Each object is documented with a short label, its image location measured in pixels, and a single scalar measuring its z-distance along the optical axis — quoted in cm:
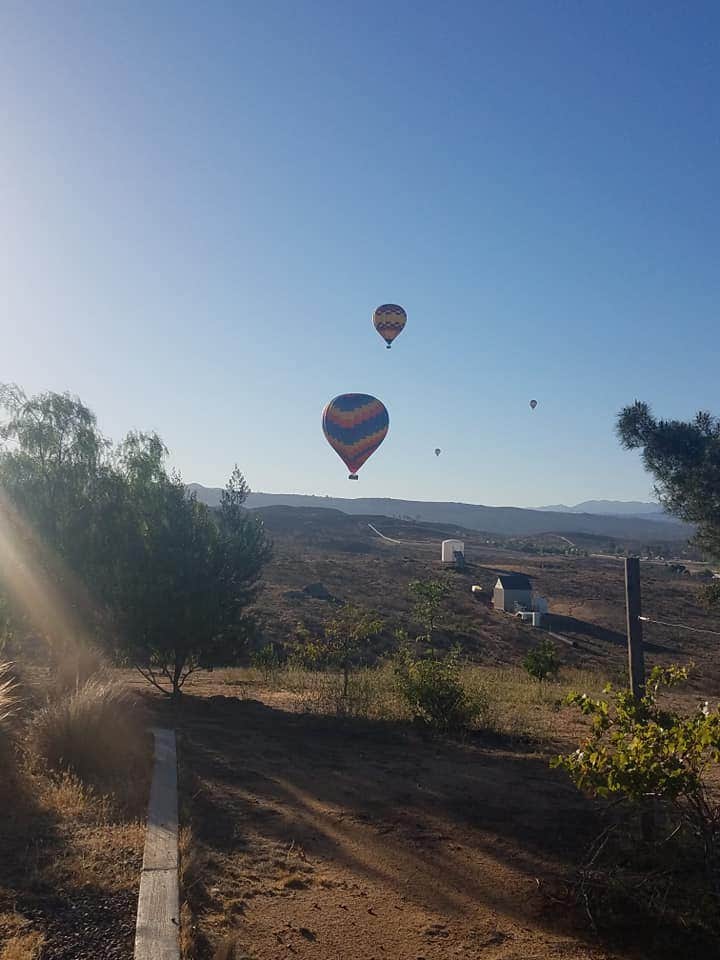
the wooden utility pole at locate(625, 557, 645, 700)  757
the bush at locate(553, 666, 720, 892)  460
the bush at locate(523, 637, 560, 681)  2008
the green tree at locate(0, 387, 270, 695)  1447
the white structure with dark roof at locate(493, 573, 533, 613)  4469
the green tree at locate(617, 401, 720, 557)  1046
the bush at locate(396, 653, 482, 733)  1241
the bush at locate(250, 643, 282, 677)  1926
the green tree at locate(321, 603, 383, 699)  1438
